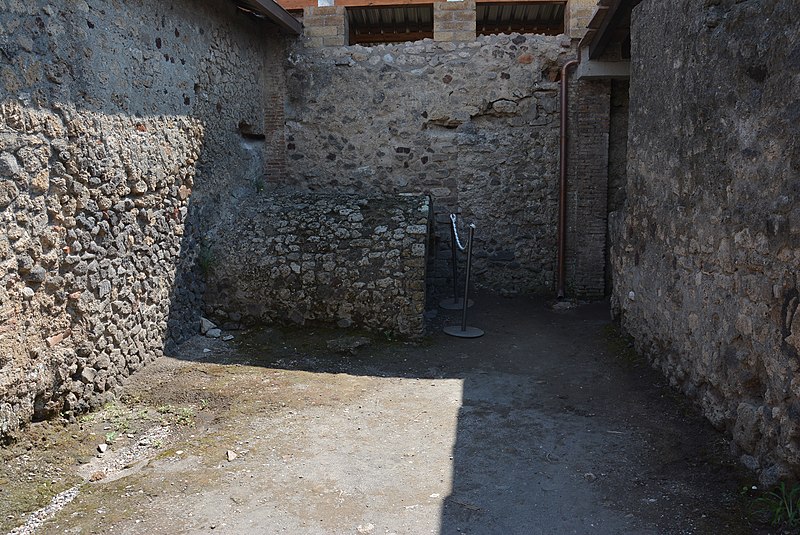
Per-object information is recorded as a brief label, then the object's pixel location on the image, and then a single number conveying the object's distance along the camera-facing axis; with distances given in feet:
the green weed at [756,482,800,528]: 10.53
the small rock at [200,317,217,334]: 22.82
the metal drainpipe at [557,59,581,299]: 28.47
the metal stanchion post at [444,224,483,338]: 23.91
